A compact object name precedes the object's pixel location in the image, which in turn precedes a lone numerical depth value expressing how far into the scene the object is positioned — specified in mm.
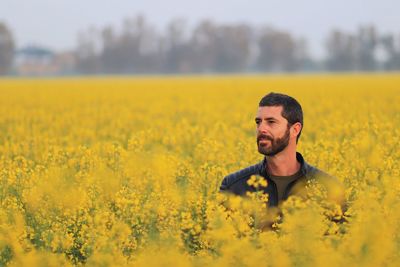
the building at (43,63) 115688
